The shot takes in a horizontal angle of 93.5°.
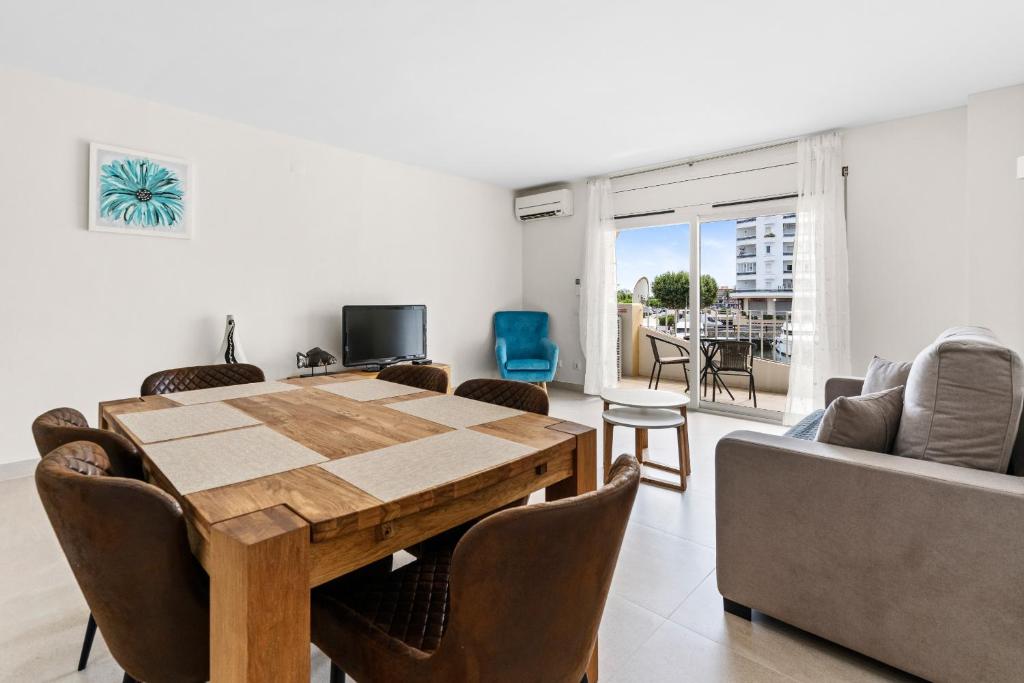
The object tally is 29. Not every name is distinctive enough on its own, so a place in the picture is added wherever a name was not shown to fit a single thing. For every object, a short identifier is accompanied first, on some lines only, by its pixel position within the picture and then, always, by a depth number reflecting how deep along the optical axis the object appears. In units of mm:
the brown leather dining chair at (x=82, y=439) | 1150
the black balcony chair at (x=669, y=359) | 5159
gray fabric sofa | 1237
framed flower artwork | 3193
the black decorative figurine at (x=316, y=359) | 3949
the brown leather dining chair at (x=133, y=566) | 796
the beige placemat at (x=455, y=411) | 1409
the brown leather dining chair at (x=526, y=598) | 673
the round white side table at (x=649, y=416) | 2703
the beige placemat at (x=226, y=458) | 946
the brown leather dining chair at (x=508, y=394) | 1713
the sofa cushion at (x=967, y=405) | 1344
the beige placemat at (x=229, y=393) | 1713
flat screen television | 4348
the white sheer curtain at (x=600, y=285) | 5367
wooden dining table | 706
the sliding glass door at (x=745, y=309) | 4438
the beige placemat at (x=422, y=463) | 918
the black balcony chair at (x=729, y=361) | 4785
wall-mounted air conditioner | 5629
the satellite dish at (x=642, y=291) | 5703
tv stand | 4399
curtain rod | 4238
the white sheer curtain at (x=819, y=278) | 3912
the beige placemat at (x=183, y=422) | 1266
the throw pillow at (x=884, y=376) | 2170
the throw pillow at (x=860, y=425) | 1550
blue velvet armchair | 5545
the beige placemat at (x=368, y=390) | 1796
